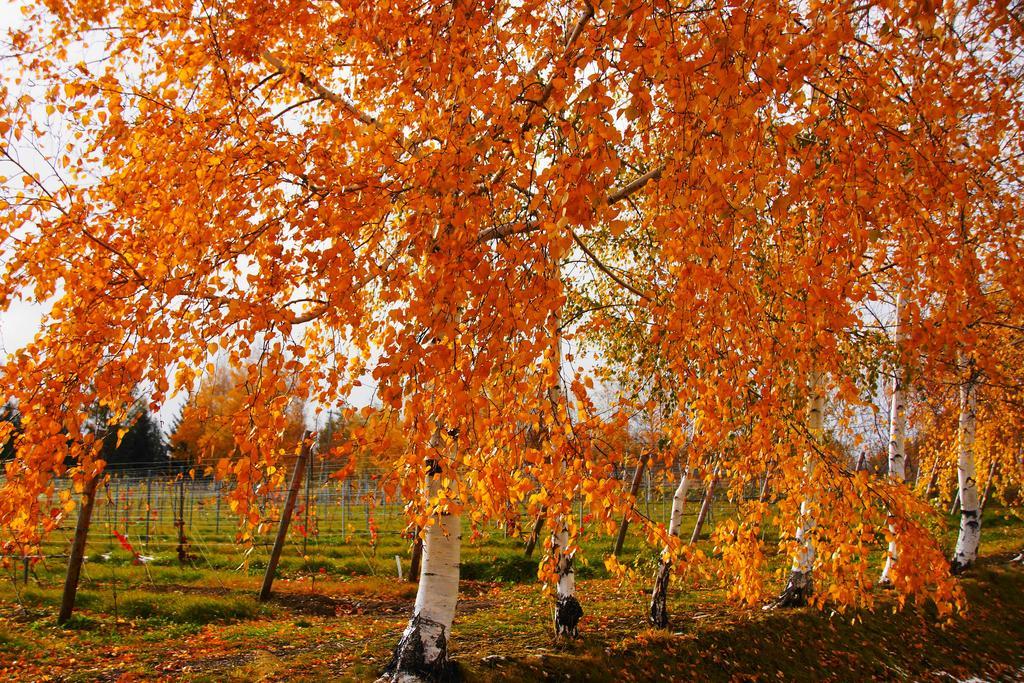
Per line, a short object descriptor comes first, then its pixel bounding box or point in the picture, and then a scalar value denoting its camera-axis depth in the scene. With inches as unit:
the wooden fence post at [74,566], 285.6
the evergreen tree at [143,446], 1100.5
